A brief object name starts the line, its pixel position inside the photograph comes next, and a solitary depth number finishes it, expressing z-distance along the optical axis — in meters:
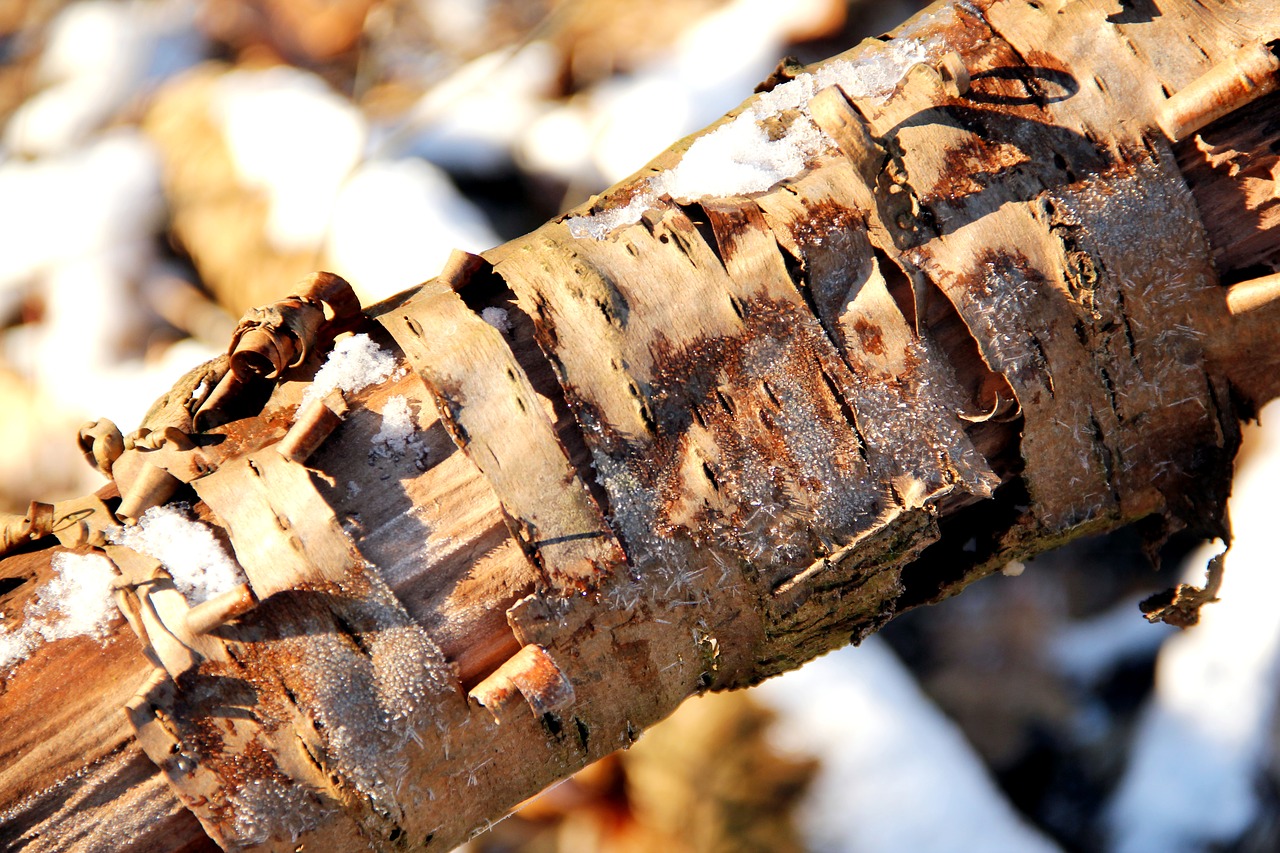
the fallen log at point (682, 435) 0.78
